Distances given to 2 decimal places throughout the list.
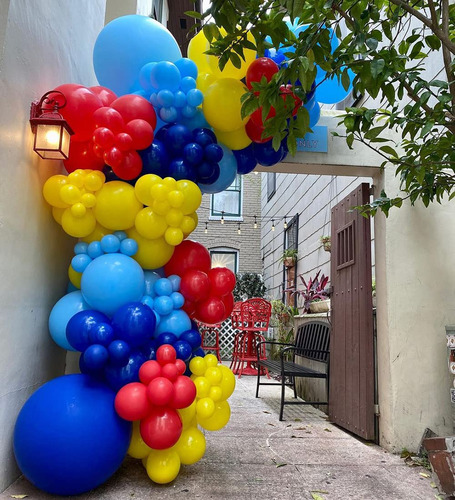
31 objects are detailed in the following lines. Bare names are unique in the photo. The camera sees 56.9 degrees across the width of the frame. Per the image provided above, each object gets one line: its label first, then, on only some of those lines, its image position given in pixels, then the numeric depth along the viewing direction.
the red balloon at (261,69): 2.61
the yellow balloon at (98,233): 2.72
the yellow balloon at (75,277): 2.76
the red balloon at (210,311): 2.79
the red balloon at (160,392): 2.23
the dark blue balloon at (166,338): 2.48
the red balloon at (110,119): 2.54
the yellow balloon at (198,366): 2.59
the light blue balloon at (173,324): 2.56
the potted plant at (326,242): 6.43
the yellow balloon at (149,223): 2.55
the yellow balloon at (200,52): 2.97
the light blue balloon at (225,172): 2.97
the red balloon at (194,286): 2.69
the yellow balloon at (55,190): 2.60
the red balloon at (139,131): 2.53
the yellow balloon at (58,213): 2.73
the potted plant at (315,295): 5.59
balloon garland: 2.26
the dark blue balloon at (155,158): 2.68
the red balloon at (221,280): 2.84
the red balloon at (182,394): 2.29
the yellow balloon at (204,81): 2.85
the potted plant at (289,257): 8.66
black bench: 4.55
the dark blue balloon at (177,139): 2.70
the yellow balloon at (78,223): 2.59
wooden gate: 3.77
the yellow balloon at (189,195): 2.55
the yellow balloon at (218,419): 2.58
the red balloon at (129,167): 2.56
